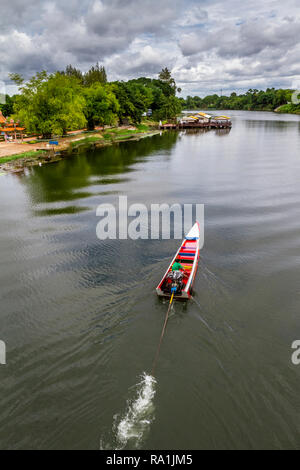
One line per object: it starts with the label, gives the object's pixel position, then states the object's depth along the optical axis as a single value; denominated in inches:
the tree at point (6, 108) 4008.4
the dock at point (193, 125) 4726.9
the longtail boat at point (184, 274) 619.8
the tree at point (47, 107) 2532.0
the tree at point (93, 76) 4831.0
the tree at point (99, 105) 3184.1
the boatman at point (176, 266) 669.9
